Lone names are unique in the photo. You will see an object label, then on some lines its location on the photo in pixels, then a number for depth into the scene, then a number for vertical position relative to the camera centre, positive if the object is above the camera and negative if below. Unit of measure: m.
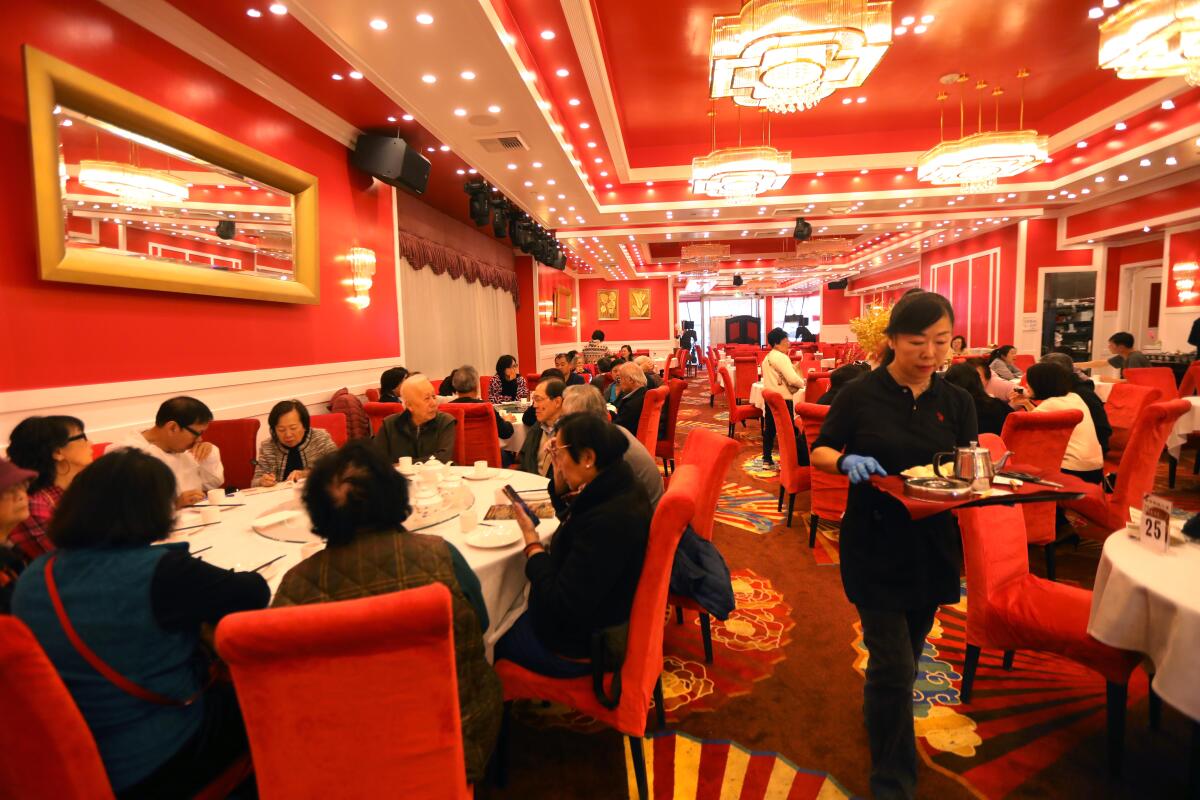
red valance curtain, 7.90 +1.38
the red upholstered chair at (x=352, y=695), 0.99 -0.64
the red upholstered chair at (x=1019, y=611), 1.87 -0.93
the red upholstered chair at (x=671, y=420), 5.47 -0.72
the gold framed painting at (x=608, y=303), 19.36 +1.44
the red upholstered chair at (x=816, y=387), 5.66 -0.43
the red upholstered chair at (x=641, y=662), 1.67 -0.93
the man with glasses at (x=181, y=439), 2.72 -0.40
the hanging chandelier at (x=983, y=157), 5.86 +1.91
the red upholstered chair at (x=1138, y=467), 2.90 -0.66
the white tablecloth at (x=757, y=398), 6.97 -0.67
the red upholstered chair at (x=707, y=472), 2.39 -0.54
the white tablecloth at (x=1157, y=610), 1.41 -0.72
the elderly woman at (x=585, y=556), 1.63 -0.60
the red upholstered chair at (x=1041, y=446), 3.14 -0.59
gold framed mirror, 2.86 +0.93
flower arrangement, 6.84 +0.18
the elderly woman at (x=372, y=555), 1.30 -0.47
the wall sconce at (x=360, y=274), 5.56 +0.74
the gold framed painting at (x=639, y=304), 19.34 +1.38
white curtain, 8.27 +0.43
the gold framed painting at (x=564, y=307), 16.22 +1.17
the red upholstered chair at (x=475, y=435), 3.95 -0.59
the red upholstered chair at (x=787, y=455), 4.02 -0.79
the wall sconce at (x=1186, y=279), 8.95 +0.90
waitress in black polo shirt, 1.69 -0.54
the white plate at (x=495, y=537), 1.90 -0.63
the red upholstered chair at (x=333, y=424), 3.89 -0.49
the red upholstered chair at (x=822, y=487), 3.69 -0.92
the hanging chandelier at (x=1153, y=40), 3.35 +1.84
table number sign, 1.68 -0.55
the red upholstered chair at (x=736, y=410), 7.20 -0.81
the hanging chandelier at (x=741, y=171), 6.17 +1.87
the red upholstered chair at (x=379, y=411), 4.07 -0.43
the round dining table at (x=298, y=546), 1.81 -0.65
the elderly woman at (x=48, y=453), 2.08 -0.35
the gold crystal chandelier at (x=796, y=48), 3.60 +1.99
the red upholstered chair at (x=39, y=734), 1.01 -0.70
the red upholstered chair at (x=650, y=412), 4.50 -0.52
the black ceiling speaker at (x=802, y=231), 9.73 +1.89
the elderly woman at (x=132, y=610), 1.20 -0.54
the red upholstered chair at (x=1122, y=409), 4.60 -0.62
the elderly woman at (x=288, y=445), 3.01 -0.50
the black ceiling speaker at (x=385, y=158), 5.45 +1.81
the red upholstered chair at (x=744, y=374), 8.44 -0.43
